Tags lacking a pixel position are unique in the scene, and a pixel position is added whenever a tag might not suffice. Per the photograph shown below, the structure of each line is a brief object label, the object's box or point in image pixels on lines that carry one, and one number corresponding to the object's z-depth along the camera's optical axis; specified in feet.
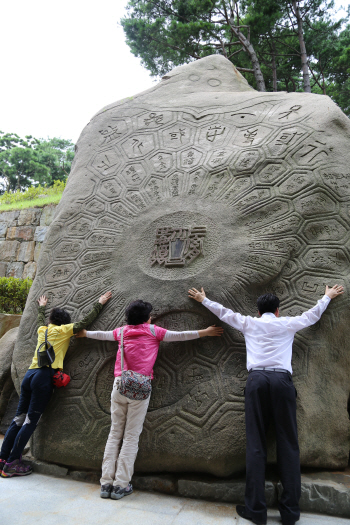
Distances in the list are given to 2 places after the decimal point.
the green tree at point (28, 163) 79.30
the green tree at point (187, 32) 32.73
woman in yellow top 10.48
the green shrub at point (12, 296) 22.00
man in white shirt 7.89
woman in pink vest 9.11
